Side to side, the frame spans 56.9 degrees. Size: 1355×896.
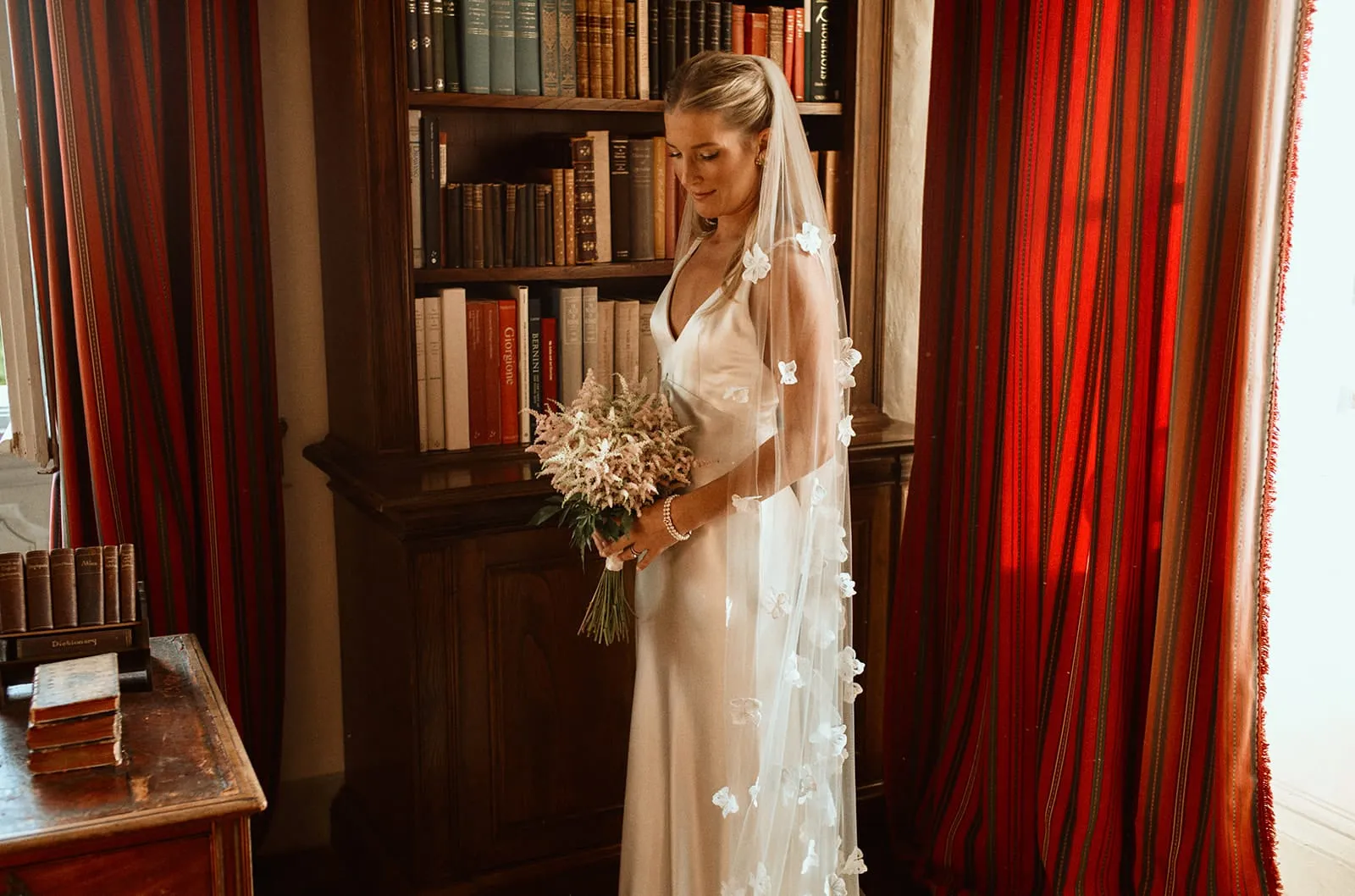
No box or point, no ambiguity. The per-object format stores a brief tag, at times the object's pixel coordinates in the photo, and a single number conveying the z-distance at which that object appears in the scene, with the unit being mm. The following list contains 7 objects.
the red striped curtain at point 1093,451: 1910
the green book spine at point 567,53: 2320
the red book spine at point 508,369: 2406
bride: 1925
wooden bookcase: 2215
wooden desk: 1396
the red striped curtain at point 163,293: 2154
